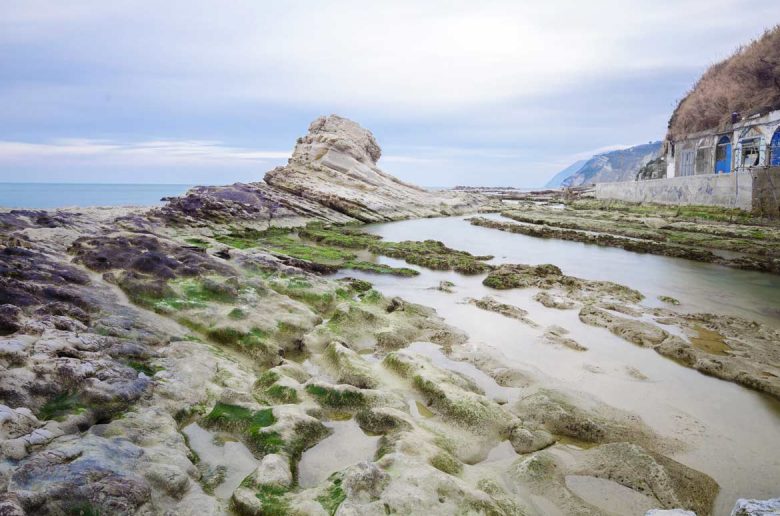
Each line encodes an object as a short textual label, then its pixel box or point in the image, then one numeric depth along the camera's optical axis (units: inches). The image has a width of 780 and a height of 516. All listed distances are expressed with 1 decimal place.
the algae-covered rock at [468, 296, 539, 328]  524.1
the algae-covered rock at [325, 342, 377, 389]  330.3
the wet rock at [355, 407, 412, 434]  265.9
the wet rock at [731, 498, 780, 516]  158.1
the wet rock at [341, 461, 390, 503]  194.4
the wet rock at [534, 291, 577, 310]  572.4
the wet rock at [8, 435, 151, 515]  167.6
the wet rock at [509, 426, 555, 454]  266.4
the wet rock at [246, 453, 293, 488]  205.9
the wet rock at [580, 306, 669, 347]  448.8
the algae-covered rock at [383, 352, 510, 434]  283.4
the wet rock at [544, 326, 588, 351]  434.6
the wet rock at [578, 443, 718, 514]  224.7
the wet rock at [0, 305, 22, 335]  298.0
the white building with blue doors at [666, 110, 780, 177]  1412.4
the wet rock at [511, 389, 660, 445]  280.4
